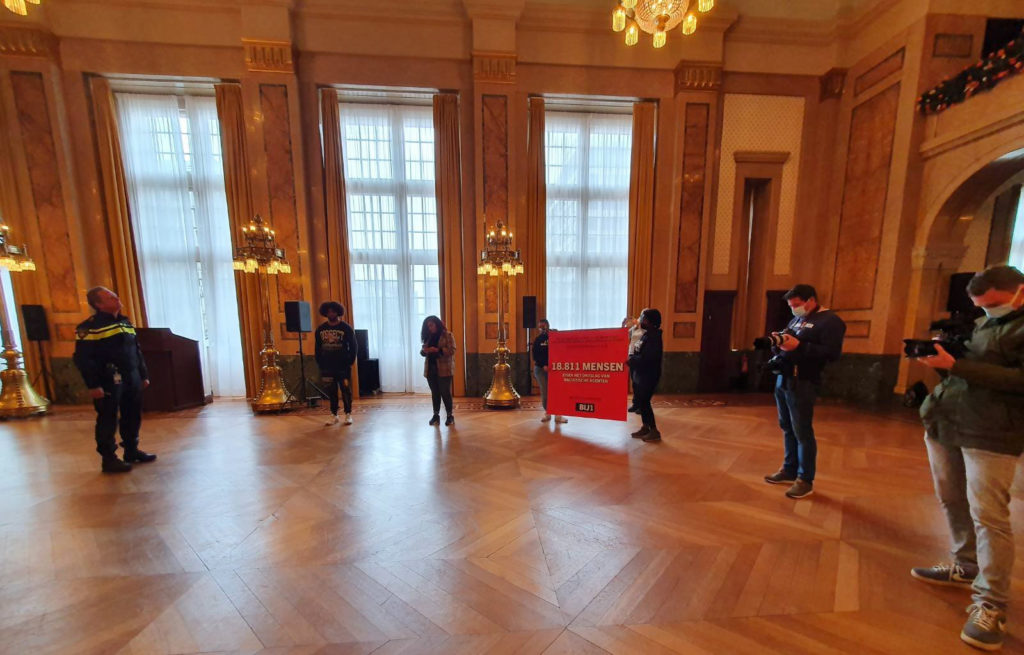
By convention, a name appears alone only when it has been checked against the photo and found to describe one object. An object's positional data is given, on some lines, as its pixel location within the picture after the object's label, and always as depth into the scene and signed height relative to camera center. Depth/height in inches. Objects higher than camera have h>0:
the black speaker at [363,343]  253.6 -47.1
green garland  165.6 +96.0
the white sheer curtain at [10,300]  233.5 -14.9
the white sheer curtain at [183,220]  237.9 +38.0
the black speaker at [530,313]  235.5 -24.4
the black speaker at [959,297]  205.5 -13.0
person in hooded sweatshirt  180.2 -35.3
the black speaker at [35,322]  217.6 -27.2
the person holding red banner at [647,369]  153.8 -40.3
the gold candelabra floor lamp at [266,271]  199.6 +2.7
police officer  123.3 -33.7
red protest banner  164.2 -46.4
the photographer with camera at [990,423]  59.7 -25.4
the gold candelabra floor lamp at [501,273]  209.2 +1.5
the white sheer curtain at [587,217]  259.6 +42.3
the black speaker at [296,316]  206.1 -22.7
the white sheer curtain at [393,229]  250.8 +33.0
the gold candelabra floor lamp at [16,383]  200.6 -60.1
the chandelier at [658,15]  127.4 +93.6
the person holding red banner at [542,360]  190.4 -44.3
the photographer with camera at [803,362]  101.5 -25.4
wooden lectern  217.6 -57.2
